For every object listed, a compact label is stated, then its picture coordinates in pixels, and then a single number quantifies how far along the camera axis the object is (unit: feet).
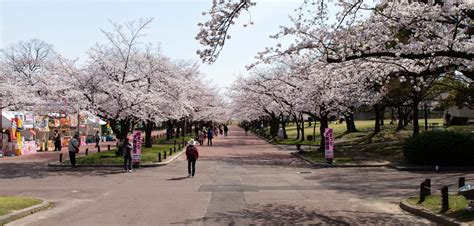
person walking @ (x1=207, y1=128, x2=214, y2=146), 150.46
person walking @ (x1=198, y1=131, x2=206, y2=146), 155.33
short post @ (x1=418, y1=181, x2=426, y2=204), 40.11
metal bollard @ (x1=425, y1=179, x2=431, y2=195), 41.25
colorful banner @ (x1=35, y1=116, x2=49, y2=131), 150.57
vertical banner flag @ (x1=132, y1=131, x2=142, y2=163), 81.10
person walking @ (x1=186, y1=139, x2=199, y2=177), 66.28
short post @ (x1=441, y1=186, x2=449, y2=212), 34.78
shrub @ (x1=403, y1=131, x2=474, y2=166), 75.56
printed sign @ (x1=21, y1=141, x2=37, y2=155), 121.37
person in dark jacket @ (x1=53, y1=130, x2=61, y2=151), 132.57
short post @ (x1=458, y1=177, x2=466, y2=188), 39.12
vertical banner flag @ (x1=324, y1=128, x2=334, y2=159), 83.05
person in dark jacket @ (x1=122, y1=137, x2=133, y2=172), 75.65
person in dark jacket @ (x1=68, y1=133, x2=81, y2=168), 81.51
